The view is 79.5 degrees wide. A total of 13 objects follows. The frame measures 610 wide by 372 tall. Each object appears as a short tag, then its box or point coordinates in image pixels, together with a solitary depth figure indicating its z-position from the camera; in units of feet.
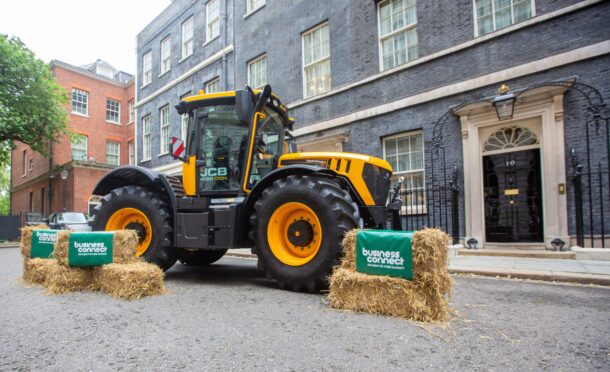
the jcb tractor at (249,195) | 14.17
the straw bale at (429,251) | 10.77
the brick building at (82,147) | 79.46
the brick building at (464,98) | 24.36
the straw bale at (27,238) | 17.93
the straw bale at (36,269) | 16.21
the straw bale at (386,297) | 10.64
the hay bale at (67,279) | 14.89
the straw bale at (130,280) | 13.69
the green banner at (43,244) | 17.60
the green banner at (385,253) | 11.11
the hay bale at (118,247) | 15.26
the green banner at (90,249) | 15.07
